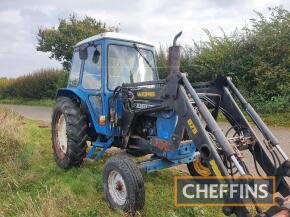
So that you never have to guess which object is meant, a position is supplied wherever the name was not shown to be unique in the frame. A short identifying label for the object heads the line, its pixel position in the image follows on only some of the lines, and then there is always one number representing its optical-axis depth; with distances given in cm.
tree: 1286
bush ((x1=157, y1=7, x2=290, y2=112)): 740
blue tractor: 243
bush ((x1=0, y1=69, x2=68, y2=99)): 1457
